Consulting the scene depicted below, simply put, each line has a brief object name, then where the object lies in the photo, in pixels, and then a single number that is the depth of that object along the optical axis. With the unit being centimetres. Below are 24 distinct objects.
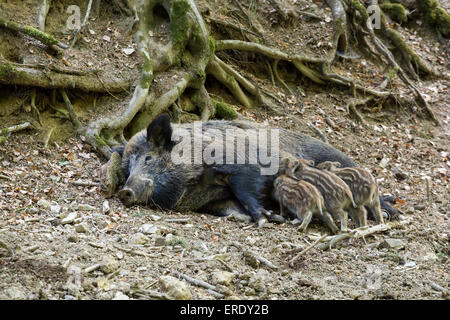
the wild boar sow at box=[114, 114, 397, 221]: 1168
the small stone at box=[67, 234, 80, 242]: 814
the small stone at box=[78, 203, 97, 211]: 998
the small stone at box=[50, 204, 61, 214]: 956
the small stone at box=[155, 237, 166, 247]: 862
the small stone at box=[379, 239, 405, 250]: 963
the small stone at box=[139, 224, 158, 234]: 914
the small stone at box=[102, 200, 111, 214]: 1007
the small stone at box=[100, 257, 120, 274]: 708
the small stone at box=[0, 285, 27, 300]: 596
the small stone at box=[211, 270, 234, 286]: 720
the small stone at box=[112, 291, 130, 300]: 633
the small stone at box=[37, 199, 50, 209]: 975
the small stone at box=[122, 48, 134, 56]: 1491
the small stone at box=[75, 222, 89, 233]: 873
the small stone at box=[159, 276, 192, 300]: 654
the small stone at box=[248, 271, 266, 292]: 721
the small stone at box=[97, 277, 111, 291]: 659
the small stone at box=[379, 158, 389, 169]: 1598
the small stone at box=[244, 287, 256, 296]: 709
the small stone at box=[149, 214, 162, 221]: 1019
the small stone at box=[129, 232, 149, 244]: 859
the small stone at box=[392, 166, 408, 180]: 1545
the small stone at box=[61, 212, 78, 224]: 904
